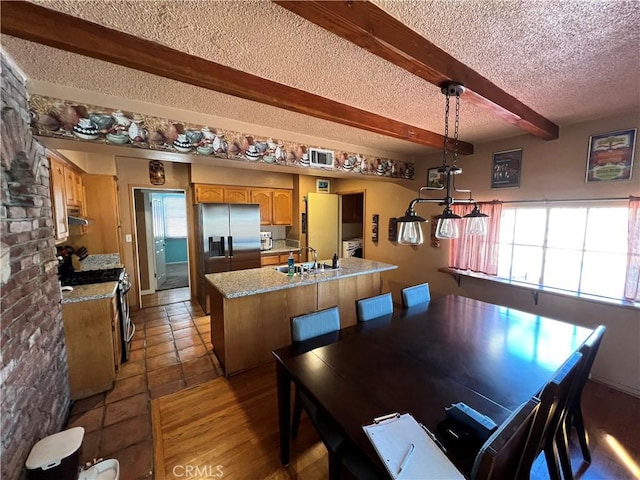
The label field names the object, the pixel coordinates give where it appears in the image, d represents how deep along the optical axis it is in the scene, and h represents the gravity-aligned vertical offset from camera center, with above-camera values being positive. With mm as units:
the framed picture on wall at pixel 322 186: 5398 +641
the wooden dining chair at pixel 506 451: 780 -741
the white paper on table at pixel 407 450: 880 -849
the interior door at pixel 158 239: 5379 -480
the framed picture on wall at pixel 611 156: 2324 +563
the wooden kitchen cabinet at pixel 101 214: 3465 +34
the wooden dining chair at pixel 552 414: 1012 -869
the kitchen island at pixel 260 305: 2568 -956
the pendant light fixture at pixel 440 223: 1745 -41
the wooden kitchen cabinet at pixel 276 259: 4848 -803
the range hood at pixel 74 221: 2784 -47
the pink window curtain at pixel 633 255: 2281 -331
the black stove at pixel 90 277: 2613 -635
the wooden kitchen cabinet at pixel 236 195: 4531 +382
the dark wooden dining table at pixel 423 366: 1193 -853
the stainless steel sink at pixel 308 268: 3291 -670
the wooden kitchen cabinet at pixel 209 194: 4277 +381
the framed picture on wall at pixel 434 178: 3805 +564
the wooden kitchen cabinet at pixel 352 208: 5816 +193
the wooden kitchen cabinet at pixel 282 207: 5121 +191
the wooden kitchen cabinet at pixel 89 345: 2215 -1111
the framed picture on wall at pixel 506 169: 3023 +569
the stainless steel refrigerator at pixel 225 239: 4074 -354
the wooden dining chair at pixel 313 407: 1295 -1109
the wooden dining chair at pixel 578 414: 1459 -1290
